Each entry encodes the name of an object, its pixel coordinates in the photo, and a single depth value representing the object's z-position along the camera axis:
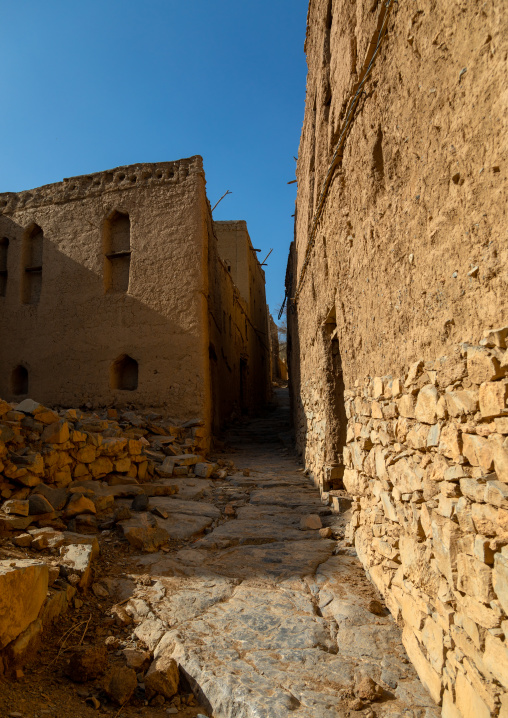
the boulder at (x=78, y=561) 2.94
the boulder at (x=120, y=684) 2.03
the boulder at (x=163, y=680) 2.08
